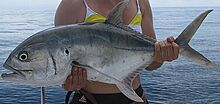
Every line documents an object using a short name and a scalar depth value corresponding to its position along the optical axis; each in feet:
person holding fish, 6.07
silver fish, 5.22
